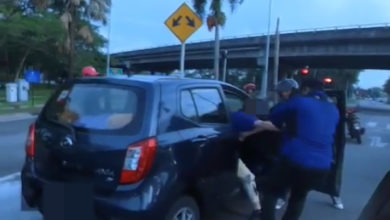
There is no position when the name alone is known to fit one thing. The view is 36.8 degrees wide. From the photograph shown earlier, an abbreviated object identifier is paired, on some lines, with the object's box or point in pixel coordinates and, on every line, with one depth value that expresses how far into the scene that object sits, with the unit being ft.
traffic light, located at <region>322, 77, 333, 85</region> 32.27
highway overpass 161.07
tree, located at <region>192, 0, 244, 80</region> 118.93
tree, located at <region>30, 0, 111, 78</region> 119.03
